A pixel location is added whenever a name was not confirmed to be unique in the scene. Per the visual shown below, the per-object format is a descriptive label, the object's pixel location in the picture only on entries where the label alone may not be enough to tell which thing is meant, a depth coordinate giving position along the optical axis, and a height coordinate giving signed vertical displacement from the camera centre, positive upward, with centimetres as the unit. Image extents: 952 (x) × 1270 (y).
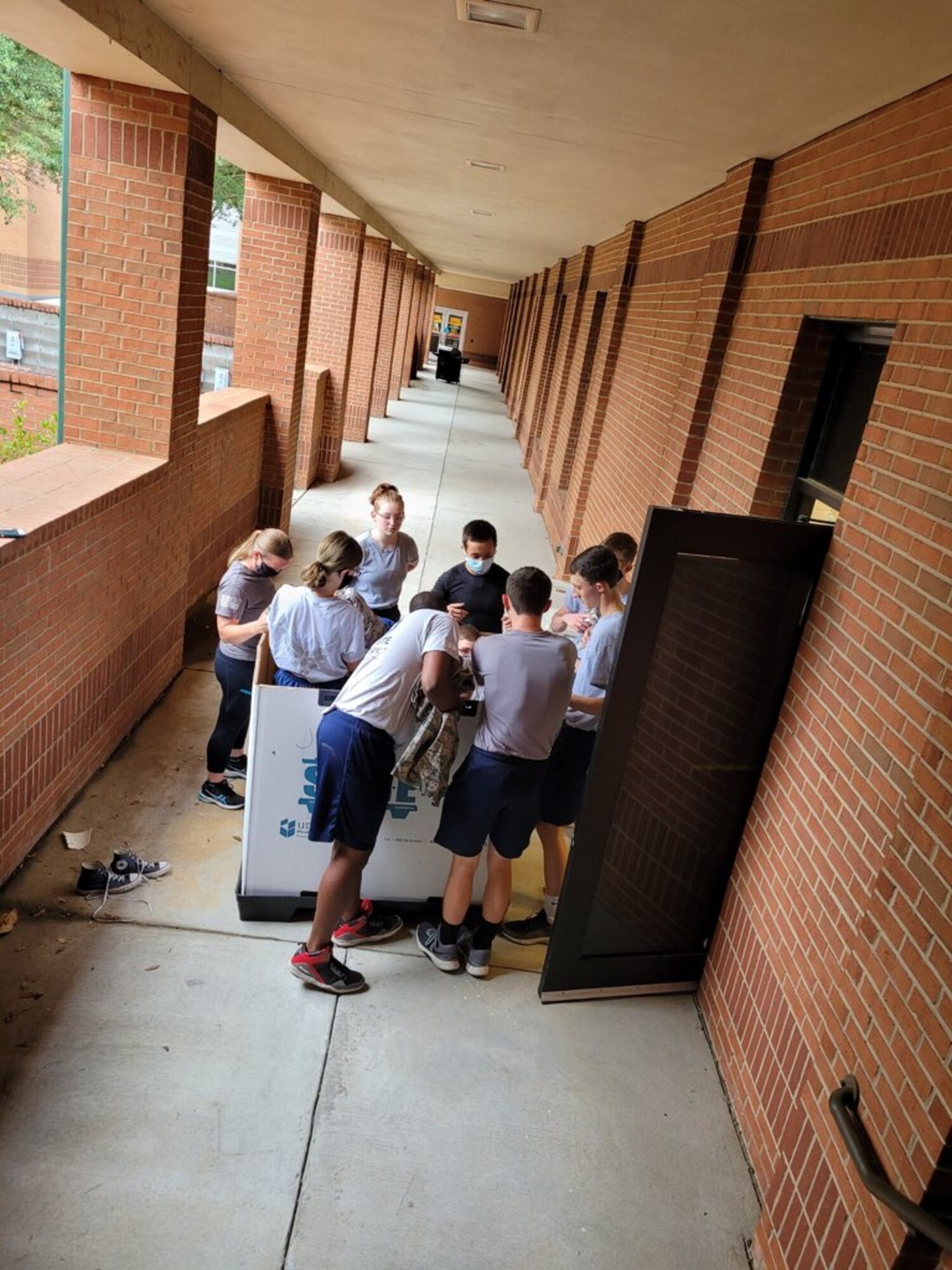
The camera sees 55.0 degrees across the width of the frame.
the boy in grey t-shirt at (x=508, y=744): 382 -164
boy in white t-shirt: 371 -171
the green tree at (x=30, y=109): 1576 +229
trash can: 3253 -150
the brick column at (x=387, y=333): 1923 -50
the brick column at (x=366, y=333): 1666 -48
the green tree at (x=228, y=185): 2559 +254
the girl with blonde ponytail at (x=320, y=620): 412 -140
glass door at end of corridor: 4762 -26
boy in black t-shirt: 541 -148
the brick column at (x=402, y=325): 2266 -34
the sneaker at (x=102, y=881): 429 -275
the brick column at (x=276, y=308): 915 -20
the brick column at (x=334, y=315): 1315 -22
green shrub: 895 -188
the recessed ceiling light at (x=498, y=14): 344 +113
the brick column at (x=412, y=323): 2569 -28
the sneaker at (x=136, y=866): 445 -276
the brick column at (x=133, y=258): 538 +3
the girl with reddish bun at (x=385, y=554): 563 -146
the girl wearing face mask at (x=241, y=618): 477 -166
